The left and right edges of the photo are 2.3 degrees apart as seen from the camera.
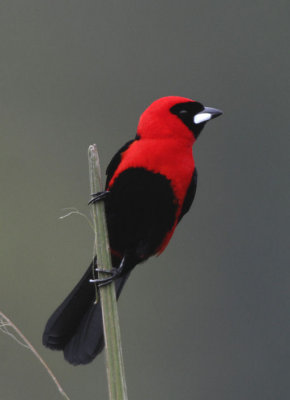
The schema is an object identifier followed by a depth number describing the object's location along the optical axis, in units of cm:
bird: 383
